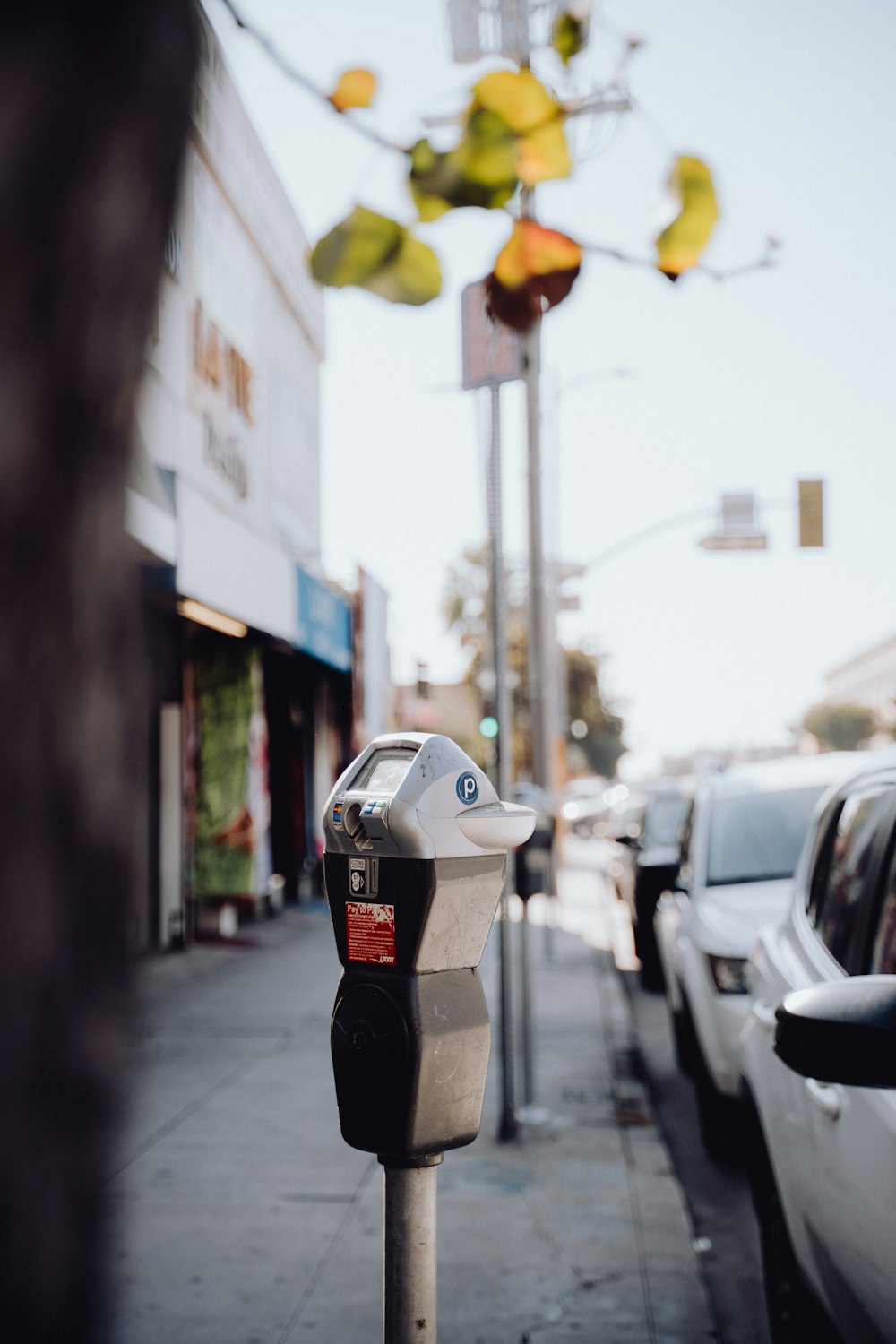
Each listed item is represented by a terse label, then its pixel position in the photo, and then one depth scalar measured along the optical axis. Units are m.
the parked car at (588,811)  37.97
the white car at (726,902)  4.77
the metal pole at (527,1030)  5.52
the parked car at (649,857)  7.08
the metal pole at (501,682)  5.01
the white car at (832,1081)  1.81
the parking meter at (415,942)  1.74
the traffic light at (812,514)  13.03
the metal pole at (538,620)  12.88
